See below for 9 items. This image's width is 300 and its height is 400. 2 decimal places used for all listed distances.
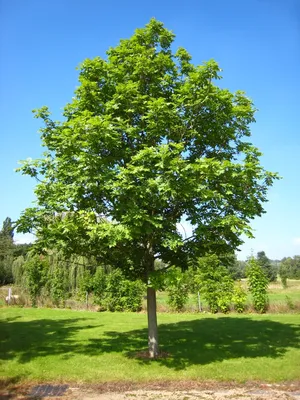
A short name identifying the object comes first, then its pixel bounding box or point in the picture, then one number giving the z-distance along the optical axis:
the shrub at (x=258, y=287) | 20.53
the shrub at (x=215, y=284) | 20.95
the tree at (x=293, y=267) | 85.34
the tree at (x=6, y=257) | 52.23
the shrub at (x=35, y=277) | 25.73
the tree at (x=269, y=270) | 73.97
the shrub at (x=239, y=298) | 20.70
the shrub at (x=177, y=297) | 21.75
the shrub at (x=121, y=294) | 22.72
